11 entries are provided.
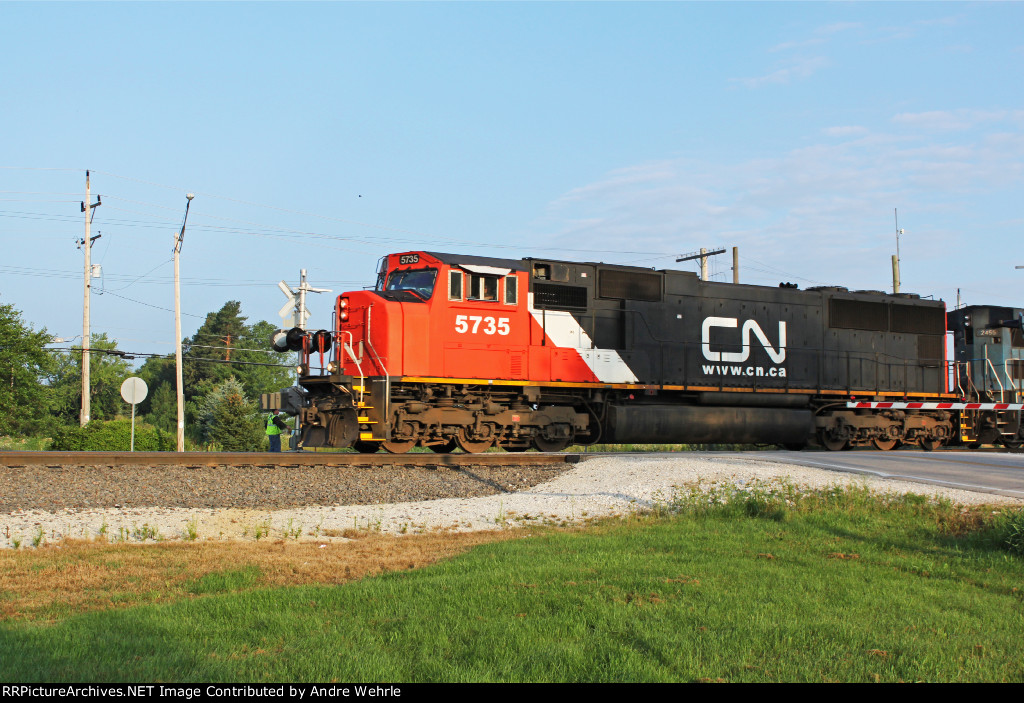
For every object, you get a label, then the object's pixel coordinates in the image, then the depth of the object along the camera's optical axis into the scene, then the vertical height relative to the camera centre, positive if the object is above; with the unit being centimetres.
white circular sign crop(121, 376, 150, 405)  2400 -73
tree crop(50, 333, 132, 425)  8231 -159
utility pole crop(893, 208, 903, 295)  4111 +536
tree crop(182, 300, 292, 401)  8462 +60
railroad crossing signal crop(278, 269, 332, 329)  2184 +169
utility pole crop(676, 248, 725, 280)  4253 +617
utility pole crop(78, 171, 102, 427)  3325 +242
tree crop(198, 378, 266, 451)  4098 -328
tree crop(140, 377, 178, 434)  7879 -436
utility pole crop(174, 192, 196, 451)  3134 +211
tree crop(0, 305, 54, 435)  4341 +2
